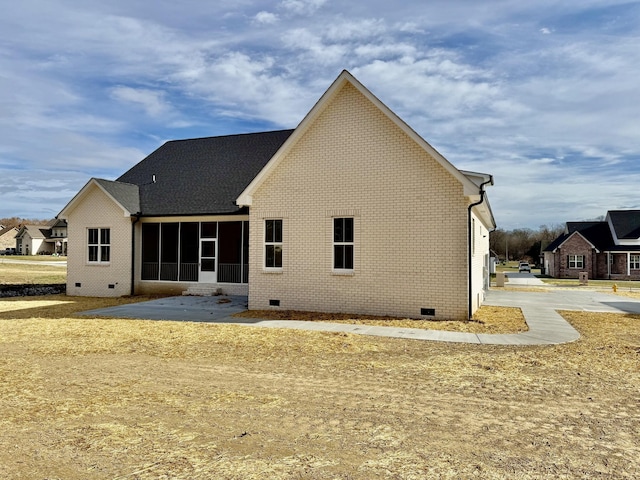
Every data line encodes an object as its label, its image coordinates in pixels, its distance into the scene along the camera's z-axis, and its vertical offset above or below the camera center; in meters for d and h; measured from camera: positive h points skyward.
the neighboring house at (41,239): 106.31 +3.73
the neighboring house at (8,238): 118.31 +4.41
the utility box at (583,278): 38.12 -1.91
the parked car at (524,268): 64.46 -1.79
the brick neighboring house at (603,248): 49.62 +0.72
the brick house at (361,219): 13.94 +1.15
